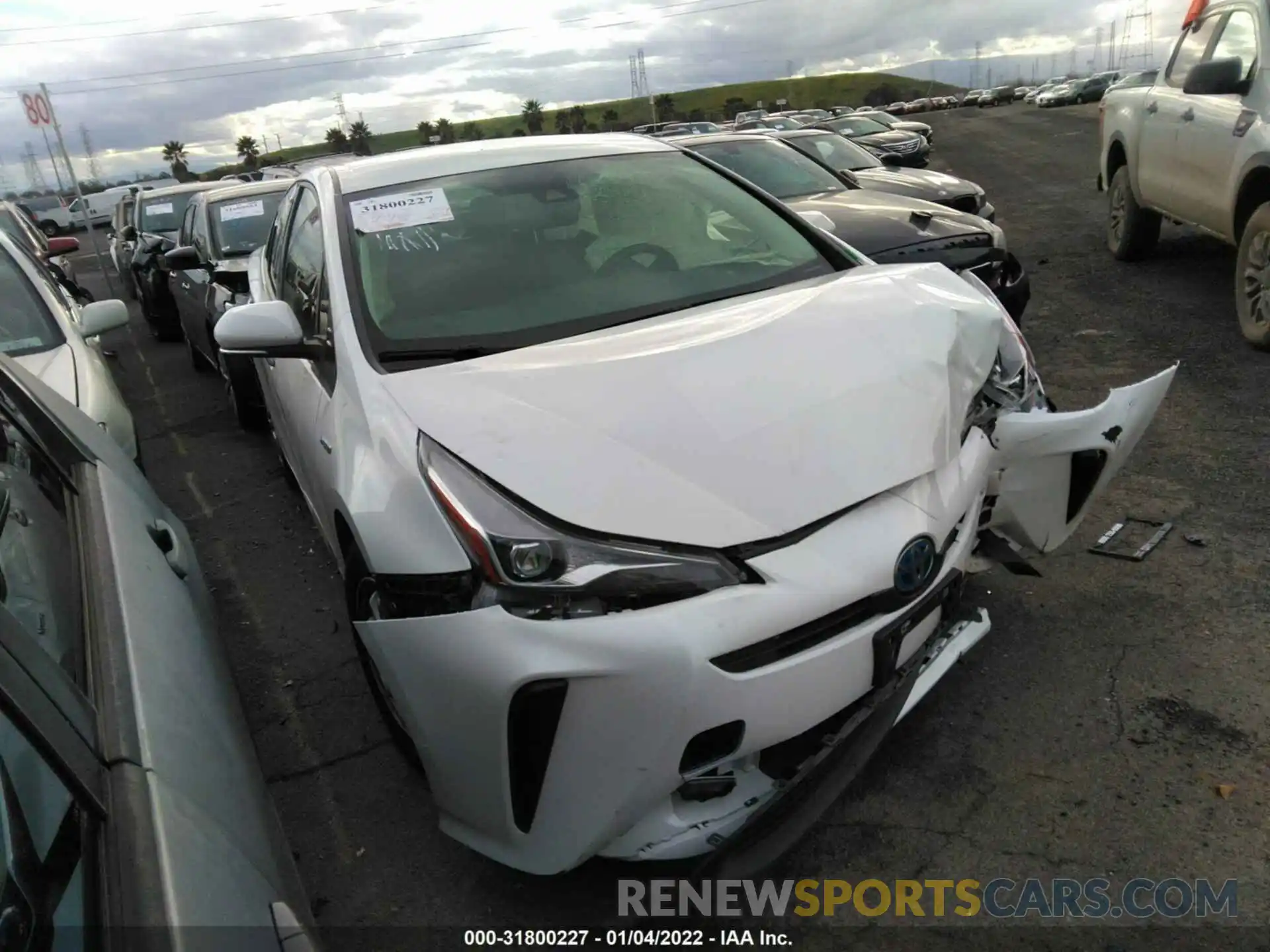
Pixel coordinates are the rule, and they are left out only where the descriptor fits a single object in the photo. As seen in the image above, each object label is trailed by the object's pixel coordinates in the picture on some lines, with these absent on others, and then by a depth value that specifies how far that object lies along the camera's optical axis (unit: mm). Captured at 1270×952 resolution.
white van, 35794
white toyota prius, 1932
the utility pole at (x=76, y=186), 13602
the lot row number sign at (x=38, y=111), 13469
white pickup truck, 5172
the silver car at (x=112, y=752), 1121
